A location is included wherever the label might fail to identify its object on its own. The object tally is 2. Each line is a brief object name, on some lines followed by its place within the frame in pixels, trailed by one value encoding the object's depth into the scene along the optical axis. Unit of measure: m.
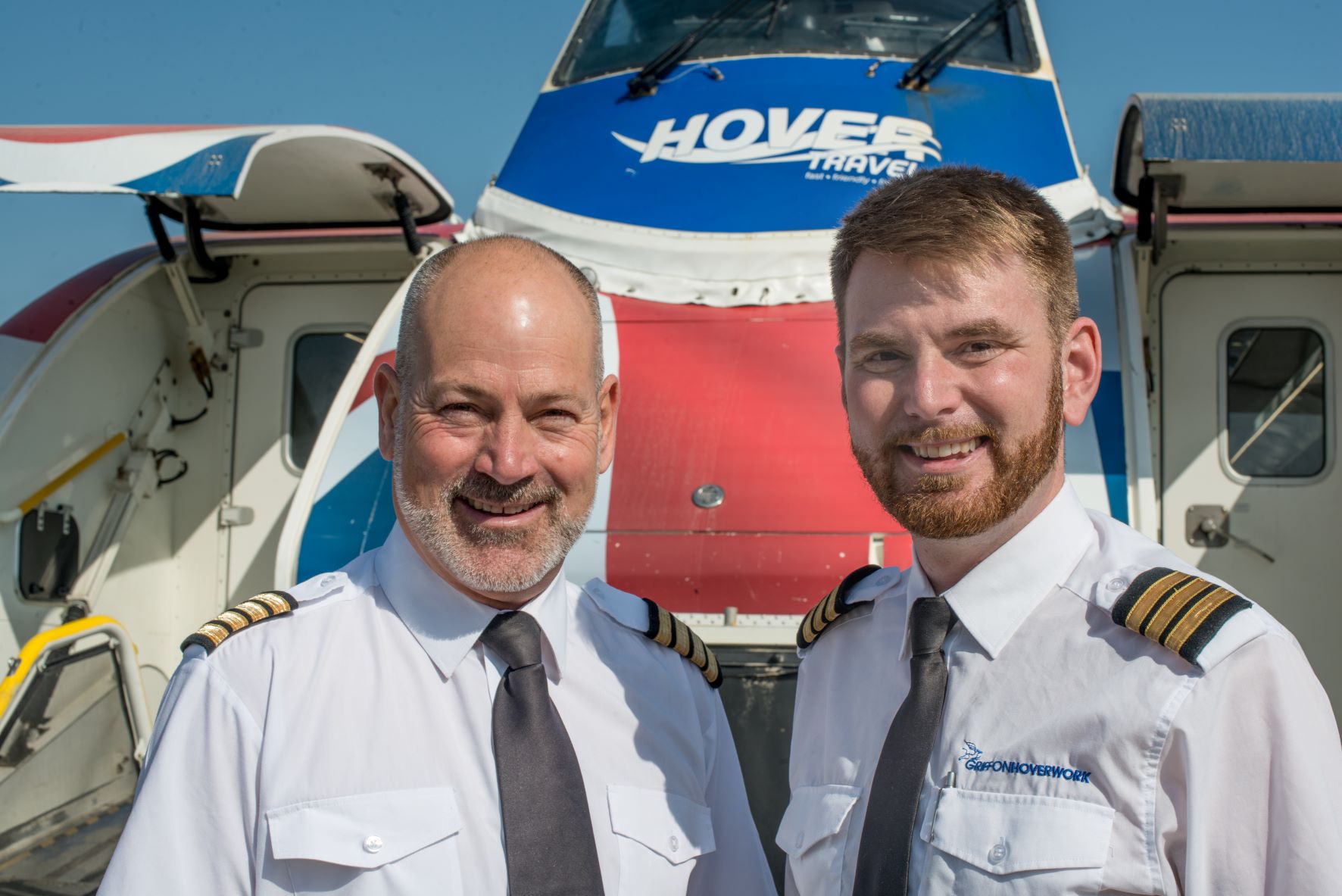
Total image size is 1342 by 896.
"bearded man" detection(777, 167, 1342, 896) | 1.42
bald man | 1.65
